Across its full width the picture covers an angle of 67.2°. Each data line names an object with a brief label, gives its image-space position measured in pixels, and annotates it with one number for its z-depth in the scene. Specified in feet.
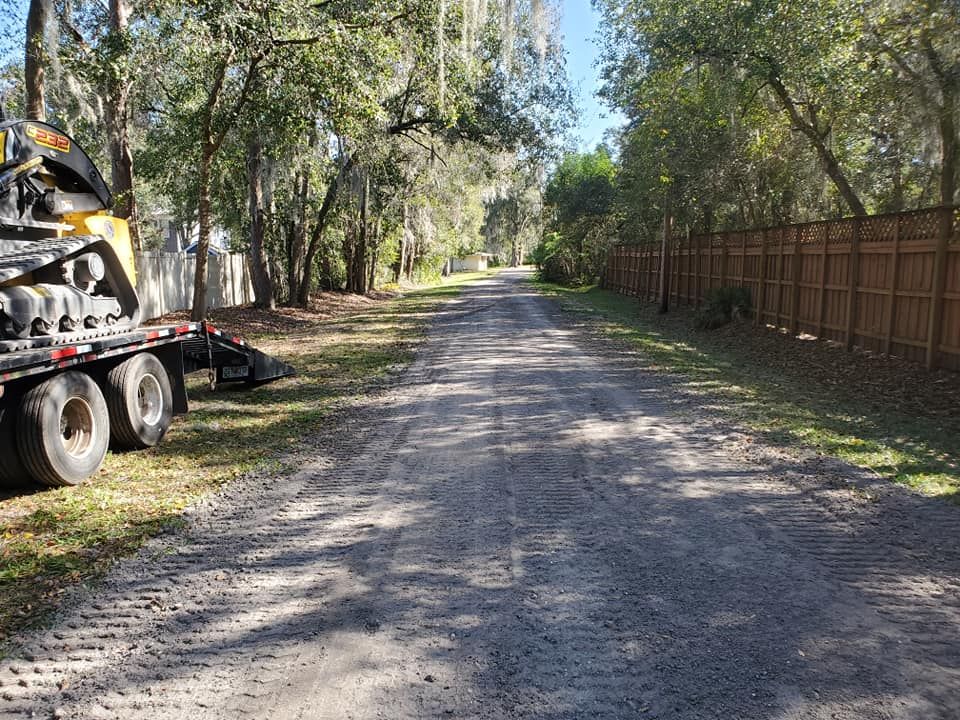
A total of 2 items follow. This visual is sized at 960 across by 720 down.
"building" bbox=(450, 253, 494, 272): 345.02
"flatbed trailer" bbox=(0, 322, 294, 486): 17.95
